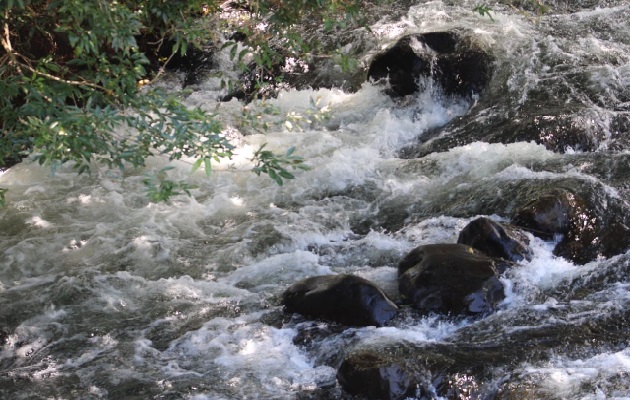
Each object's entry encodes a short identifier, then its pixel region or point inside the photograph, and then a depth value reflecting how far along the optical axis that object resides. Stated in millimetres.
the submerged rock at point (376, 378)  8930
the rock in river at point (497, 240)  11773
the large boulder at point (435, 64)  18672
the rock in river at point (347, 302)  10586
